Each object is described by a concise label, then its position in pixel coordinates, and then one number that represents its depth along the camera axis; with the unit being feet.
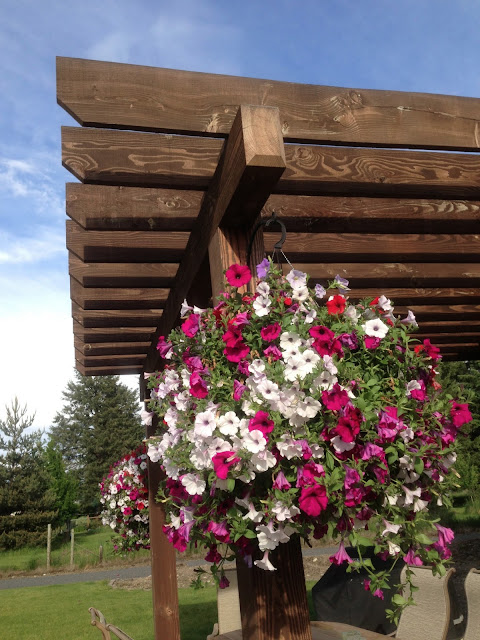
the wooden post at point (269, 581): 6.60
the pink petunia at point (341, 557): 5.64
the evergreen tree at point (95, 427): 117.50
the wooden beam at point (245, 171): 6.65
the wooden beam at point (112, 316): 15.93
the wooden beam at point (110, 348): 19.16
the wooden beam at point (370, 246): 12.98
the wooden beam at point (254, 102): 7.43
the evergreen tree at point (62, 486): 86.28
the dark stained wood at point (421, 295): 16.58
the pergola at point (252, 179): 7.15
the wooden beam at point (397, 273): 14.89
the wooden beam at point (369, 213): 10.82
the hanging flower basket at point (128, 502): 20.52
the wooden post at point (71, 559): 55.18
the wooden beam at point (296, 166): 8.07
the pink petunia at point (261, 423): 5.37
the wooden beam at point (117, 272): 12.84
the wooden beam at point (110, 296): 14.47
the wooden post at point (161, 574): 17.52
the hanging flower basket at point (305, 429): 5.46
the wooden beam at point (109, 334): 17.62
